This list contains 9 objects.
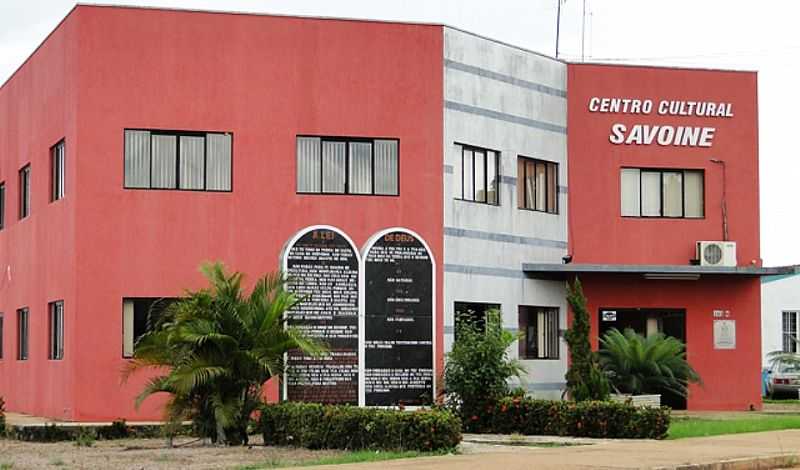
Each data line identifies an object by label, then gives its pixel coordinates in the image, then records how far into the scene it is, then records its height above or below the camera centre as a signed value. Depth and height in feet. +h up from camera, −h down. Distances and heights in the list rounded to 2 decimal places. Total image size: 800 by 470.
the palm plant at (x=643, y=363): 111.65 -3.29
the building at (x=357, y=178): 97.96 +11.53
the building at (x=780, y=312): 175.42 +1.42
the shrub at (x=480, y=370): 92.02 -3.18
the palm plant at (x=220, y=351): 78.95 -1.62
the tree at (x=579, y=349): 101.55 -1.96
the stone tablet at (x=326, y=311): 98.02 +0.93
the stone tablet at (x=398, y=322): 100.73 +0.13
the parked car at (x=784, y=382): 159.74 -6.98
